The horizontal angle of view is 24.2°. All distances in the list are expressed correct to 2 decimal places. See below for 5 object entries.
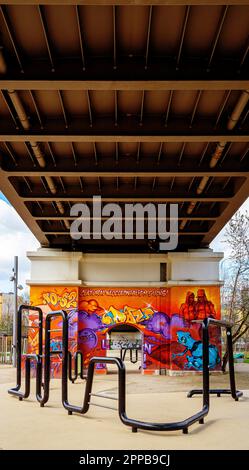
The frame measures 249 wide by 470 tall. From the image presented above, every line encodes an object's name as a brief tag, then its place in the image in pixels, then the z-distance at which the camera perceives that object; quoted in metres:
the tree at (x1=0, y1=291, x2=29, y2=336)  50.71
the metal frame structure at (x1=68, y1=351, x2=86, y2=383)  16.00
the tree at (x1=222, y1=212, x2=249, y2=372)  28.12
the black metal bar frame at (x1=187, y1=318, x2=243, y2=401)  10.11
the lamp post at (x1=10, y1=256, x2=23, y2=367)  29.14
